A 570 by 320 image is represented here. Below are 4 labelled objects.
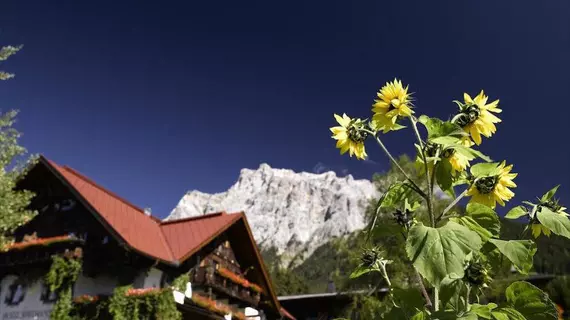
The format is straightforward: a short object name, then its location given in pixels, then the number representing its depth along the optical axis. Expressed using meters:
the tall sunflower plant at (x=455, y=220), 1.76
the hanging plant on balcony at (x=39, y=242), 17.17
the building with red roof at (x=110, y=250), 17.09
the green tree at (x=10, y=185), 17.00
